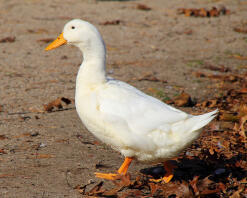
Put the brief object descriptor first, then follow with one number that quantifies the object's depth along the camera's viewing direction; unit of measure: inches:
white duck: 305.1
